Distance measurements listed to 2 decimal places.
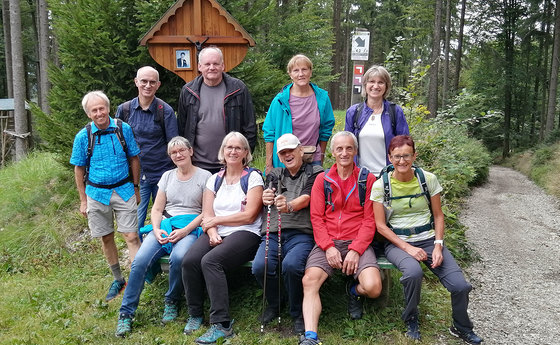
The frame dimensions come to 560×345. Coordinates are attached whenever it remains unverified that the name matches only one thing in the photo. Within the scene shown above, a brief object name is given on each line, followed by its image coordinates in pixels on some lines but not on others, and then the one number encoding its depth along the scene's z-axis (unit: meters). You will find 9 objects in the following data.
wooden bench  3.60
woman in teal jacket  4.23
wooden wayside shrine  5.79
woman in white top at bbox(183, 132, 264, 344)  3.60
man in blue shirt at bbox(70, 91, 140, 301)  4.17
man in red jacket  3.49
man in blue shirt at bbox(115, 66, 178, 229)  4.40
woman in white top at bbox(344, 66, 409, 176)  4.07
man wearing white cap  3.58
